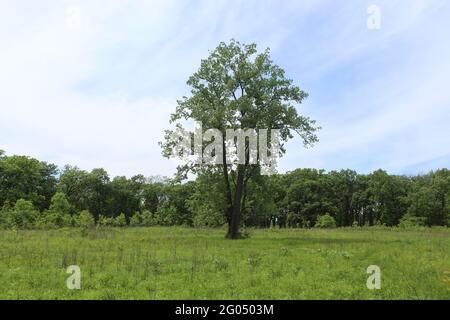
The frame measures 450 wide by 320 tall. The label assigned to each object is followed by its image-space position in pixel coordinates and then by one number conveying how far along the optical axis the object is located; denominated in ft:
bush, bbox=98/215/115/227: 194.10
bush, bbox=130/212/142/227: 265.50
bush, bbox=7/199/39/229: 169.54
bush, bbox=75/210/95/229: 181.57
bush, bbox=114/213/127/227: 229.54
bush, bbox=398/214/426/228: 275.20
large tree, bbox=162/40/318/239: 124.26
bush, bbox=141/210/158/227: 262.10
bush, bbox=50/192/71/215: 222.48
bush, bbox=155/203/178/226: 316.81
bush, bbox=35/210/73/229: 186.91
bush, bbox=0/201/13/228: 159.81
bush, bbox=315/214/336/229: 294.05
